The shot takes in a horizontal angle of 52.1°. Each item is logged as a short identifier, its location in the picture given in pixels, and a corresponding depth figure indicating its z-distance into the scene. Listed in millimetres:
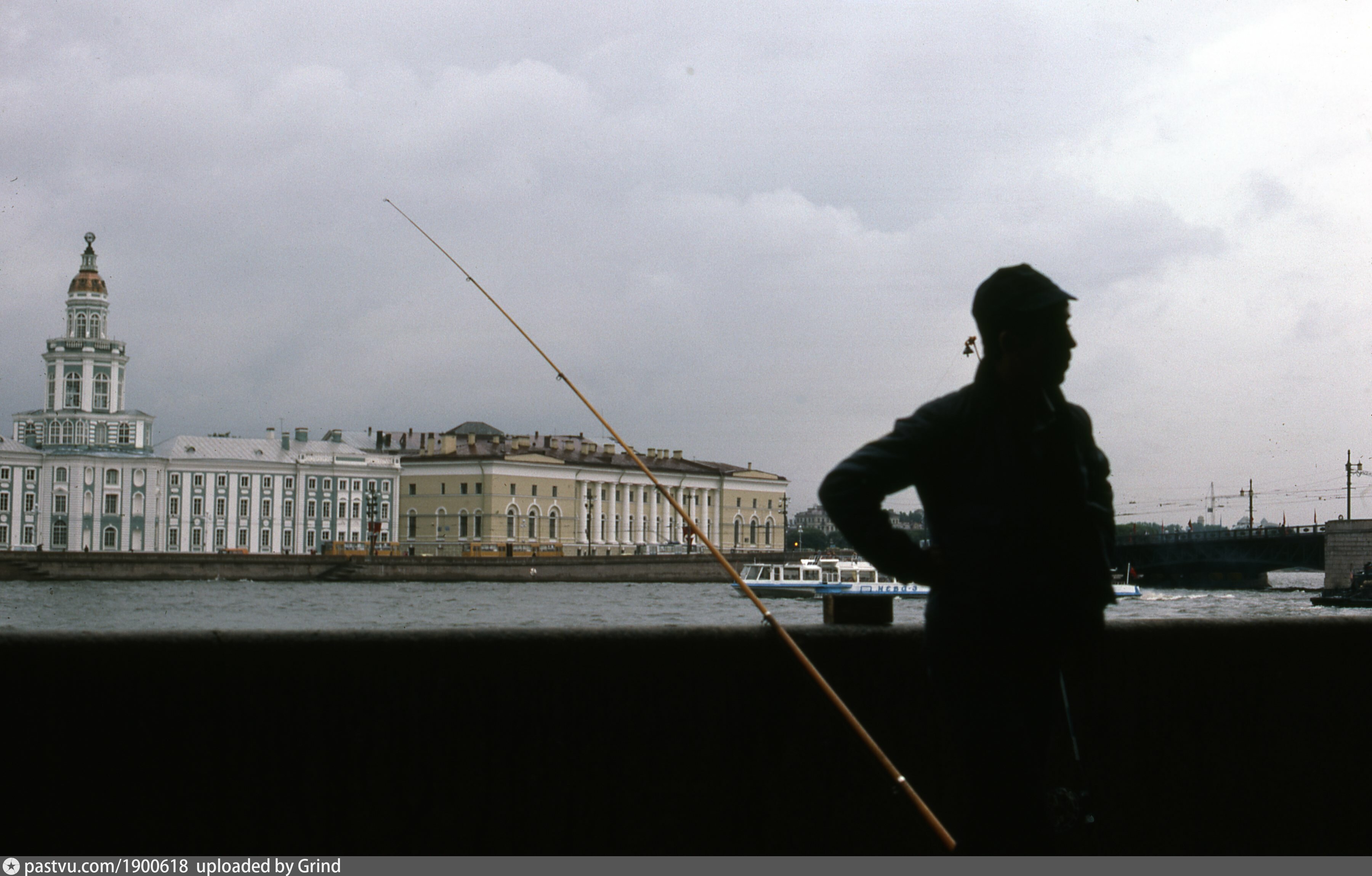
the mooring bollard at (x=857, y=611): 3451
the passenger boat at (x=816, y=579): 62156
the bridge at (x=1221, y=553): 65875
